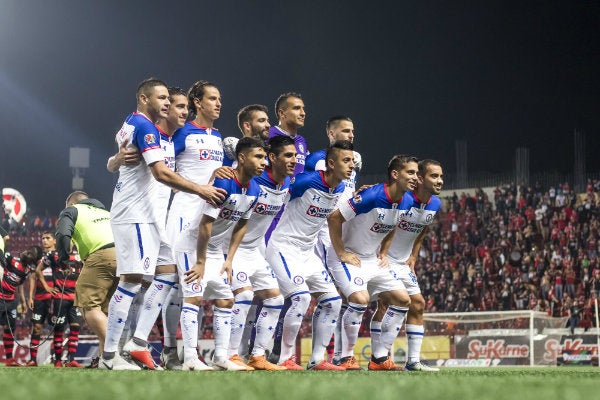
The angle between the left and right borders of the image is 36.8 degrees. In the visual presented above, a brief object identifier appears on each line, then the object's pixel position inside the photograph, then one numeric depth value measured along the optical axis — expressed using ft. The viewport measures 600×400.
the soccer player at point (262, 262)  26.91
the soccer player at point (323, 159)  31.45
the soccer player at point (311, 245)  28.37
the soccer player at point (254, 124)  30.51
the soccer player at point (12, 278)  42.19
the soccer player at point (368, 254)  29.94
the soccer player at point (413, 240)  31.50
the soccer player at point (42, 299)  43.86
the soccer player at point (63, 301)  40.96
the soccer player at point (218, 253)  24.76
